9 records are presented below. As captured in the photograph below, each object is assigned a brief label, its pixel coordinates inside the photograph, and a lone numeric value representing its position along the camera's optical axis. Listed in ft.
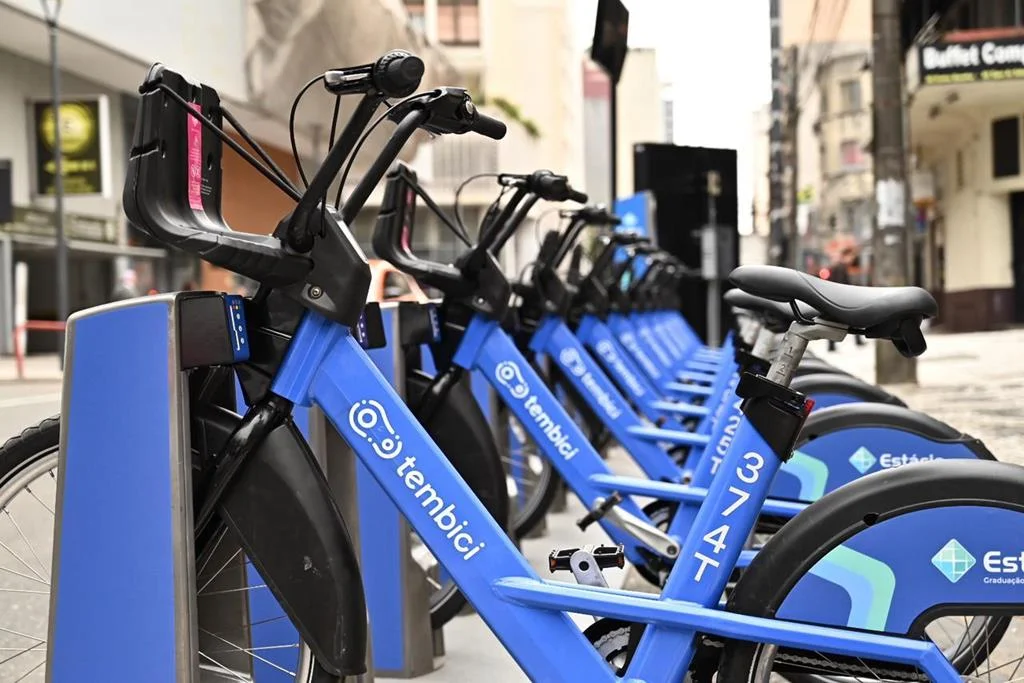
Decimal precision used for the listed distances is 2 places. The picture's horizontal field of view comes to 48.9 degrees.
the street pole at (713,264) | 35.37
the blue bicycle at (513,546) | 6.00
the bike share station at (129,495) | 6.45
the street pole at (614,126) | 27.55
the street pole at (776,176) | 98.17
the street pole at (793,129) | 91.76
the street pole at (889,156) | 32.27
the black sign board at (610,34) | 16.74
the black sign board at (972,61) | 53.06
